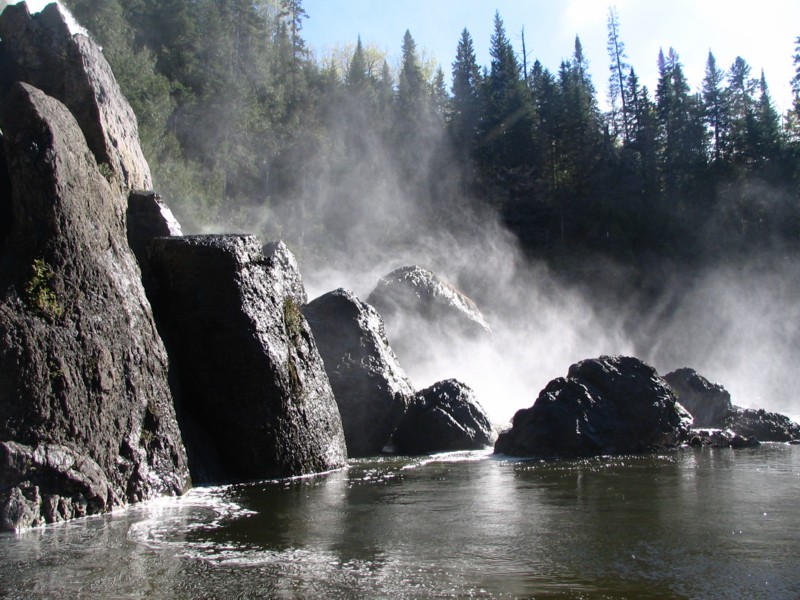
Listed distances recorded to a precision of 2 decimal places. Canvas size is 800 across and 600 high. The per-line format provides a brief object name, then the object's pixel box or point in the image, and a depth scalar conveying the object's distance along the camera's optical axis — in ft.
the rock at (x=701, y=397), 58.44
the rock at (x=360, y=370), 49.19
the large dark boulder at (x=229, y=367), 36.06
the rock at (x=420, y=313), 83.92
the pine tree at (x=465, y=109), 207.00
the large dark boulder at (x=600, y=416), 45.34
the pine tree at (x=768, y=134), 176.96
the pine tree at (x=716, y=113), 201.52
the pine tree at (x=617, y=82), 223.71
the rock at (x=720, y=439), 49.42
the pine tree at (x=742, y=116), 180.04
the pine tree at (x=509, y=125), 193.88
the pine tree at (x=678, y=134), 184.03
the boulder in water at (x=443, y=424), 50.26
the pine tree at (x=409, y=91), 221.46
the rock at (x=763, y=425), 54.24
